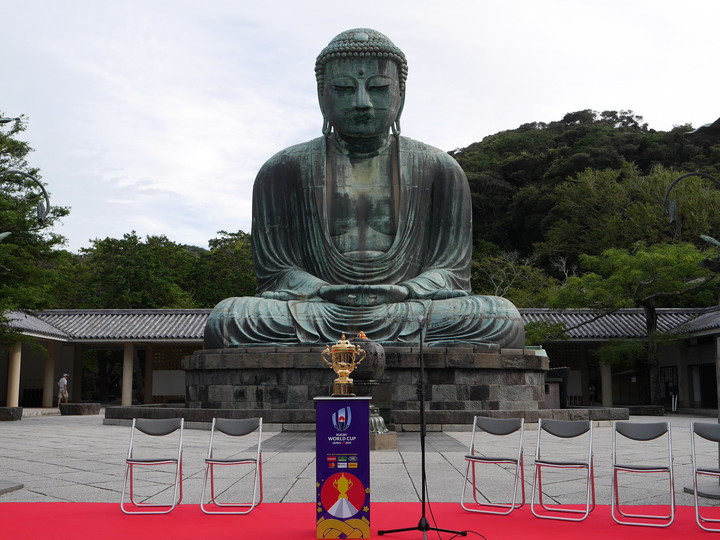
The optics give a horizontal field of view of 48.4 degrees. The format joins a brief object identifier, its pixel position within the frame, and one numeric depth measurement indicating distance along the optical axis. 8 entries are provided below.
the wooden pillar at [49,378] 24.92
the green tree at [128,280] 31.05
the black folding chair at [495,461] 5.38
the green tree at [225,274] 33.59
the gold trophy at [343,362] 6.48
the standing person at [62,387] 23.94
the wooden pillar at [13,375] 22.53
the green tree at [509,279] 31.17
